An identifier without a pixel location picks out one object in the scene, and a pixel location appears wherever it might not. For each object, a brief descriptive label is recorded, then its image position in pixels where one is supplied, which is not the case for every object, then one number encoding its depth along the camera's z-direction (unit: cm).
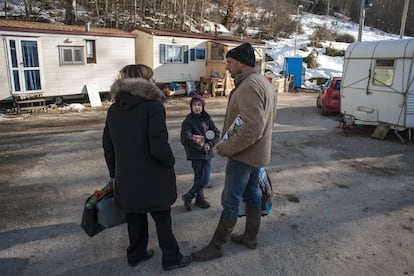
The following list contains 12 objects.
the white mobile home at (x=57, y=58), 1006
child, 359
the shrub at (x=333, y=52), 2663
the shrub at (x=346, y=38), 3219
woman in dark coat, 235
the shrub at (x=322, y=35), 3015
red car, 1130
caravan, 784
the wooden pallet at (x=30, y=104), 1027
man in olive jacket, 252
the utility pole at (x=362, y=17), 1451
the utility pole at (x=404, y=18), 1589
